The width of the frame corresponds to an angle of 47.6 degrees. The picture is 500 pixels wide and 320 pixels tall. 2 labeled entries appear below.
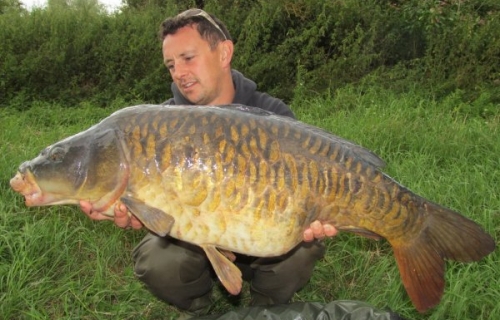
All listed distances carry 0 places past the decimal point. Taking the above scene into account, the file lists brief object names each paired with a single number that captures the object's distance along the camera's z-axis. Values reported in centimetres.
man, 212
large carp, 156
